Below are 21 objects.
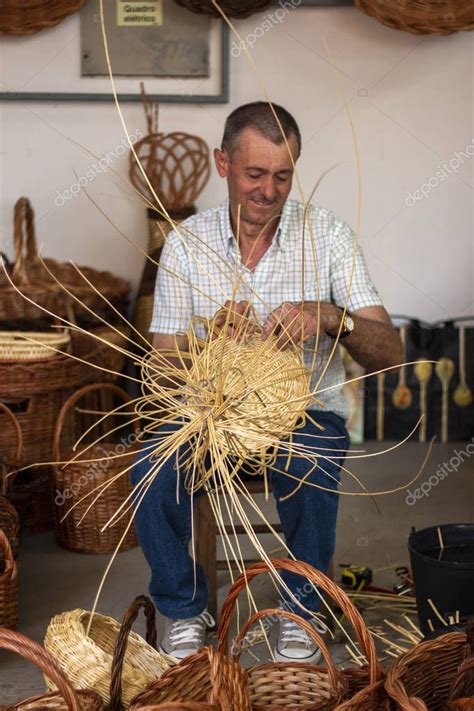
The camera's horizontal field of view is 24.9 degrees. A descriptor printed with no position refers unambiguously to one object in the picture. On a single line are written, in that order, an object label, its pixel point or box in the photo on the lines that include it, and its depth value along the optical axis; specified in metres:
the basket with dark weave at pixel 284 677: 1.88
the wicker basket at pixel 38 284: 4.24
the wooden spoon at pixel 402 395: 4.82
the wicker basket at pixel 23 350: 3.58
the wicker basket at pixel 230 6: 4.50
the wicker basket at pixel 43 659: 1.68
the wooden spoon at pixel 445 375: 4.81
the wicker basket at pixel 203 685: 1.70
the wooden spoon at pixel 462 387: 4.81
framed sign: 4.71
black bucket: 2.54
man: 2.61
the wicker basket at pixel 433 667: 1.87
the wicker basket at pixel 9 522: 2.96
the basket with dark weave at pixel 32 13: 4.58
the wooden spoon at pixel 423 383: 4.79
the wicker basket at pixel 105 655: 2.03
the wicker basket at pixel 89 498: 3.53
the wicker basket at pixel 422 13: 4.37
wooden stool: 2.84
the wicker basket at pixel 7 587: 2.82
